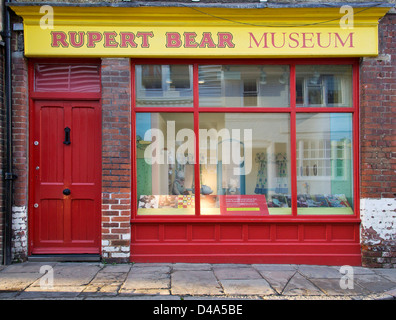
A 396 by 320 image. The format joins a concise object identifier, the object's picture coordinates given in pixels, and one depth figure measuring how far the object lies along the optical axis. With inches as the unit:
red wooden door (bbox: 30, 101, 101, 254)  213.6
